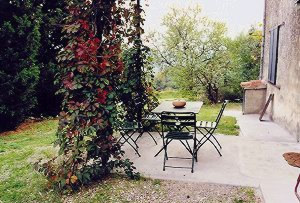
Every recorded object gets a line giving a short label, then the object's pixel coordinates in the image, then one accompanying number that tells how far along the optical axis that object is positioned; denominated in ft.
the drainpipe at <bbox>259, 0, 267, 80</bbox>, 28.60
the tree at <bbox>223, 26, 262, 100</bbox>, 39.60
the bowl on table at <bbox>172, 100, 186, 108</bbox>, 15.50
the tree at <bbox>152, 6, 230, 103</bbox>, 40.45
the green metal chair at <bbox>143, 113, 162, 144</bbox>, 19.91
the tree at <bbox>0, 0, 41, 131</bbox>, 20.75
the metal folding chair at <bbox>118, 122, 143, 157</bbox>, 15.12
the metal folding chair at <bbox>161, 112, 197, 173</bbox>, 12.95
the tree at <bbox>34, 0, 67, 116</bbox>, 25.13
